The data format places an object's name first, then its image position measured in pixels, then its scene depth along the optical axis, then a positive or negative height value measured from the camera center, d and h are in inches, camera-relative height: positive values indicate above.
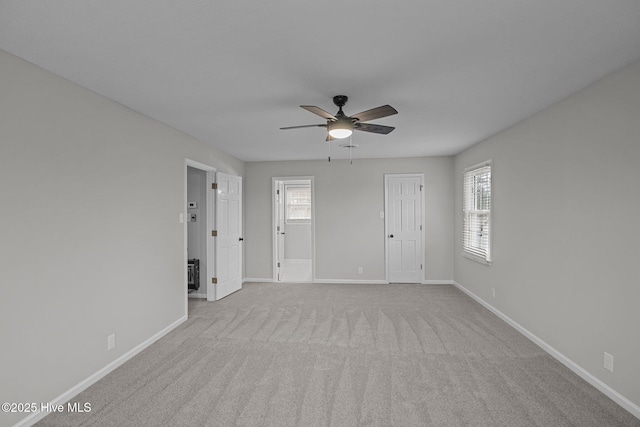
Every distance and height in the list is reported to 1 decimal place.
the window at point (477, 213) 181.3 +0.3
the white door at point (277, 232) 250.2 -14.6
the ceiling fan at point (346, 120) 101.8 +31.9
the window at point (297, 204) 352.8 +10.1
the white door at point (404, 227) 240.8 -10.1
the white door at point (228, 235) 201.0 -14.1
